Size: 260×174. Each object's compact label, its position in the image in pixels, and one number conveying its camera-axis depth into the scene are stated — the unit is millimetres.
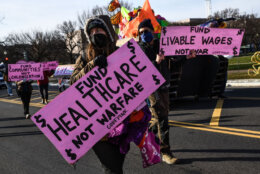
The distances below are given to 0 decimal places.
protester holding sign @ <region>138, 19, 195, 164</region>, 3145
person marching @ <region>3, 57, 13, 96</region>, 15345
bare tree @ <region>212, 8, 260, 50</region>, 37562
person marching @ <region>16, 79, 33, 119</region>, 7215
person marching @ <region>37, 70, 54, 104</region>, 9741
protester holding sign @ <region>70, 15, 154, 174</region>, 2053
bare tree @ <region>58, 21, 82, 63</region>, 44000
